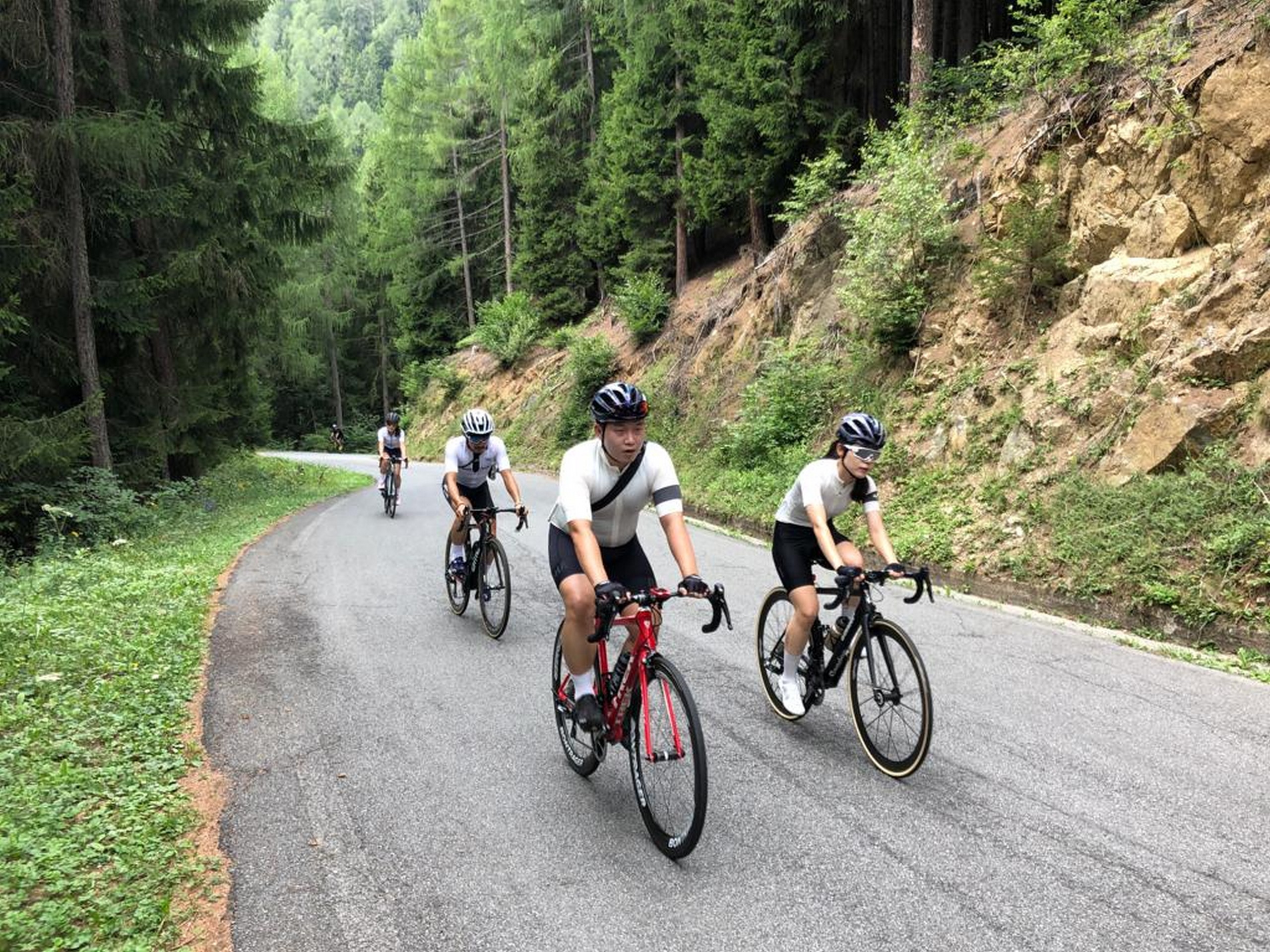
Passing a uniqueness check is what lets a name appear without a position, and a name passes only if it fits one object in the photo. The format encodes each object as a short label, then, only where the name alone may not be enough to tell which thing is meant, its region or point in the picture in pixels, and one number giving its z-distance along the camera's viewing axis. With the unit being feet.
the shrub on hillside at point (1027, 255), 34.96
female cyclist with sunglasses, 15.05
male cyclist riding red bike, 11.95
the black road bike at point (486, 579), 22.36
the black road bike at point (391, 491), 47.83
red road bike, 10.71
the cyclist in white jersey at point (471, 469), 25.00
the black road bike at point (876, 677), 13.14
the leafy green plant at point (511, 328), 109.81
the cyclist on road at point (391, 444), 47.95
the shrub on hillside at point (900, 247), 40.19
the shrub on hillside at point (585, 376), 82.07
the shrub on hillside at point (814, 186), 52.11
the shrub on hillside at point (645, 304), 80.28
